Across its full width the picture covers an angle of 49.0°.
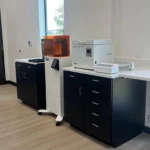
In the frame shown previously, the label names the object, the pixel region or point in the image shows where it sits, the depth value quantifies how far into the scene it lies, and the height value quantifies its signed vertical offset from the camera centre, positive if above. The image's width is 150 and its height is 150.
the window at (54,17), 3.37 +0.76
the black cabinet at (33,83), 2.86 -0.54
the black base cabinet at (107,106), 1.89 -0.66
